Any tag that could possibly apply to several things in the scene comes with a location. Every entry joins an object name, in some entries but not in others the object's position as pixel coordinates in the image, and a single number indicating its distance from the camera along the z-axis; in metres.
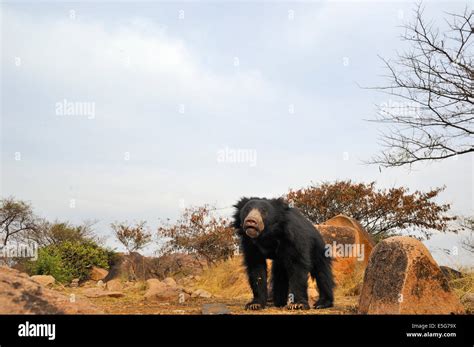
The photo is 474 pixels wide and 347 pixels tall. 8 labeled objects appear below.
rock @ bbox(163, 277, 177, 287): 13.22
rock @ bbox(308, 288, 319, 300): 10.73
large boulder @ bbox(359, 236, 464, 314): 6.56
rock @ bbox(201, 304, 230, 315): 7.48
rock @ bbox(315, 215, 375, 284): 13.18
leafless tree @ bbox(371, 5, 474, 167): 11.41
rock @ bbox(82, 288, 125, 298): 10.89
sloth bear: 7.83
